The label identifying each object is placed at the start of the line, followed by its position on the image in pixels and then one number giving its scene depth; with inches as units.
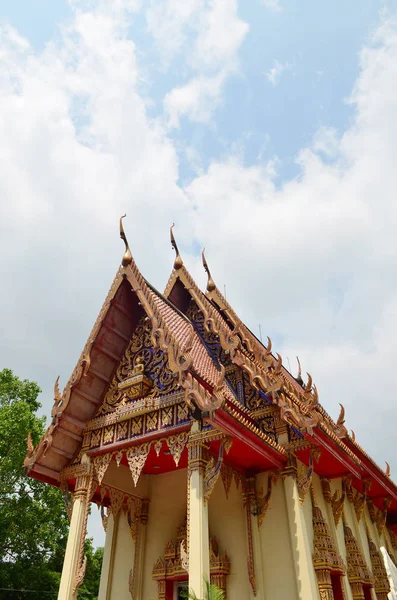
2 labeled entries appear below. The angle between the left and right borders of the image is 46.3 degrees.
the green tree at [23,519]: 553.3
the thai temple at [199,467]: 250.8
